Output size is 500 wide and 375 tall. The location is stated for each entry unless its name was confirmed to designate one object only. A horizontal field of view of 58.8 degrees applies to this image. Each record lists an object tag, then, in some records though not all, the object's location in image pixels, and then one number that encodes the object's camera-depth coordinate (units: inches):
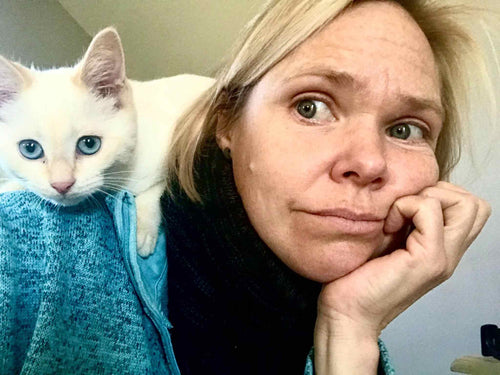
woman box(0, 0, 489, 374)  8.7
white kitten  10.6
